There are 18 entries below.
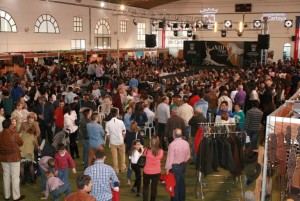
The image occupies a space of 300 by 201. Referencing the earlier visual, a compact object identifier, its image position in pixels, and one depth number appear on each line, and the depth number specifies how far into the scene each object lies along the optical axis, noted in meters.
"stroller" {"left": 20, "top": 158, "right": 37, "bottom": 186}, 6.88
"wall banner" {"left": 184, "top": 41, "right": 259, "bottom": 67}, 27.91
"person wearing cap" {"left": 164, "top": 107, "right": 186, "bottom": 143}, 7.50
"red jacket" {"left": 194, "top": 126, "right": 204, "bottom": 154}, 6.64
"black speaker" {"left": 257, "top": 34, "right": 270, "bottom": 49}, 19.58
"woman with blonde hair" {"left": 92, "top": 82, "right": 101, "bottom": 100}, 11.05
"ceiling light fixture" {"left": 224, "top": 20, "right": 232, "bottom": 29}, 28.48
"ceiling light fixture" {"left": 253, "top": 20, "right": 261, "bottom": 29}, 26.30
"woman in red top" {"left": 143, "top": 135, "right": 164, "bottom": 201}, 5.70
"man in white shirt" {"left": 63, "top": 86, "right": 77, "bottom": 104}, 9.98
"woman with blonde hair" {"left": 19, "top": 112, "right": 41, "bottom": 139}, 6.78
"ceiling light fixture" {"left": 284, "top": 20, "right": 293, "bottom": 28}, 29.65
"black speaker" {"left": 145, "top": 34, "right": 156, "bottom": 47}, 24.42
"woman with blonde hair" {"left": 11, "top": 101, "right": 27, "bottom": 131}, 7.91
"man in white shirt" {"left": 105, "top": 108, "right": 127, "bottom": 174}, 7.14
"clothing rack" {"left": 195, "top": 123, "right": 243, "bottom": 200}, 6.53
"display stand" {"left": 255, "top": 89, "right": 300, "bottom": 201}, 4.37
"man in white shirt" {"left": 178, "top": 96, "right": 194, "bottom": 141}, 8.38
